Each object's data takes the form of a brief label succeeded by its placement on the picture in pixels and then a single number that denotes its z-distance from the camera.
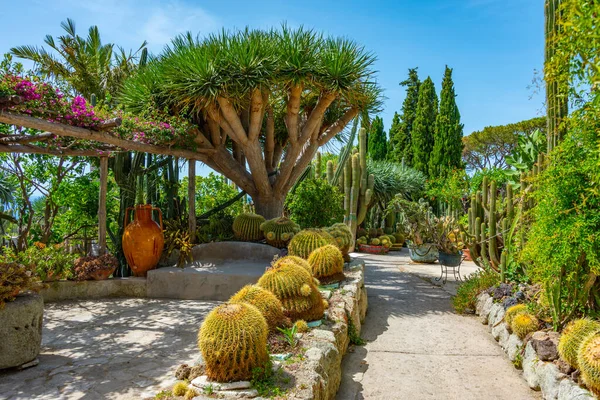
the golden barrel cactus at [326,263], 5.07
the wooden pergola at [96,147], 4.16
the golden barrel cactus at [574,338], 2.92
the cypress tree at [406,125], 20.44
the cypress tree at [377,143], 21.55
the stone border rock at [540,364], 2.82
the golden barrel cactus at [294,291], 3.53
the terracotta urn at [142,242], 6.35
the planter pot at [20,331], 3.27
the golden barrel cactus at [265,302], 3.08
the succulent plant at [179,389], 2.33
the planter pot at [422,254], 10.27
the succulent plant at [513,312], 4.09
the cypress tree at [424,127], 18.86
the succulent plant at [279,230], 7.11
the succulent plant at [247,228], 7.54
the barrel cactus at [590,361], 2.57
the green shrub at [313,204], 8.48
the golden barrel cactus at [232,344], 2.37
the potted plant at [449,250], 7.30
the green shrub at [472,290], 5.61
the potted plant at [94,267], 5.98
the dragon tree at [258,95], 6.70
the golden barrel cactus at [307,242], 5.60
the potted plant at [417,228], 9.66
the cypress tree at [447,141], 17.94
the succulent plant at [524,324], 3.77
